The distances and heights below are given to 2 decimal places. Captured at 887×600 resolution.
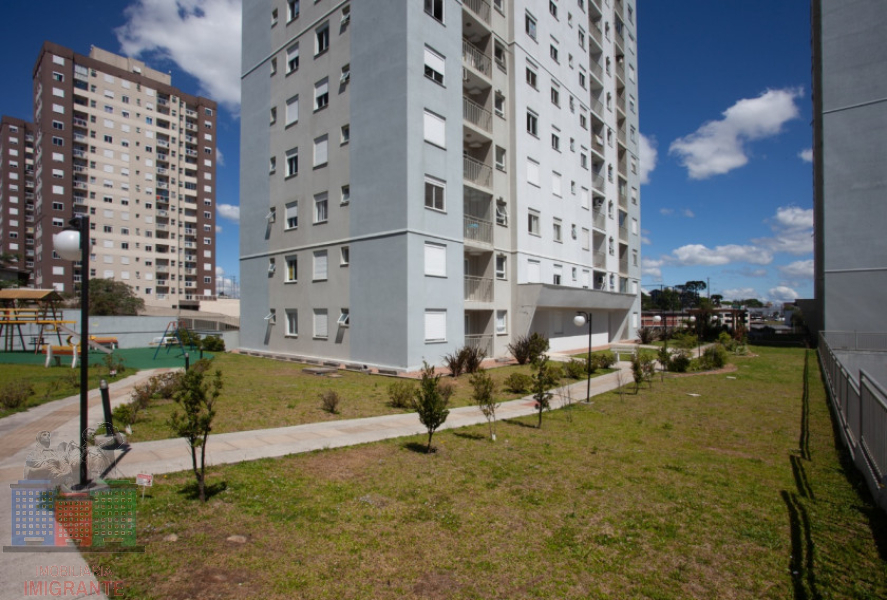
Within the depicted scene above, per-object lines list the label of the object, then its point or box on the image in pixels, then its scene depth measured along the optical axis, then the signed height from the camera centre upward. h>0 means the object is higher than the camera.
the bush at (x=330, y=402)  11.10 -2.23
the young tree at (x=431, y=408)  7.91 -1.69
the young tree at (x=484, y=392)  9.35 -1.73
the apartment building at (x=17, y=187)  81.81 +22.80
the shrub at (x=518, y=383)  15.16 -2.38
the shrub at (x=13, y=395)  10.23 -1.96
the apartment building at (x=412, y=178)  19.00 +6.78
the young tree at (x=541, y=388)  10.30 -1.75
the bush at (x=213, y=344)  28.08 -2.06
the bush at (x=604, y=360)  22.14 -2.36
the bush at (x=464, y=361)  18.47 -2.05
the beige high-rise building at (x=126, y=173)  64.31 +21.75
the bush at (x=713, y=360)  22.32 -2.34
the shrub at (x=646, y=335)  36.75 -1.86
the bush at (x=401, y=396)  12.00 -2.26
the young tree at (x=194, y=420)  5.33 -1.30
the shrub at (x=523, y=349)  21.73 -1.83
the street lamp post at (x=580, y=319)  14.30 -0.22
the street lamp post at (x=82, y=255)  5.53 +0.70
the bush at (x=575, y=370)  19.20 -2.46
